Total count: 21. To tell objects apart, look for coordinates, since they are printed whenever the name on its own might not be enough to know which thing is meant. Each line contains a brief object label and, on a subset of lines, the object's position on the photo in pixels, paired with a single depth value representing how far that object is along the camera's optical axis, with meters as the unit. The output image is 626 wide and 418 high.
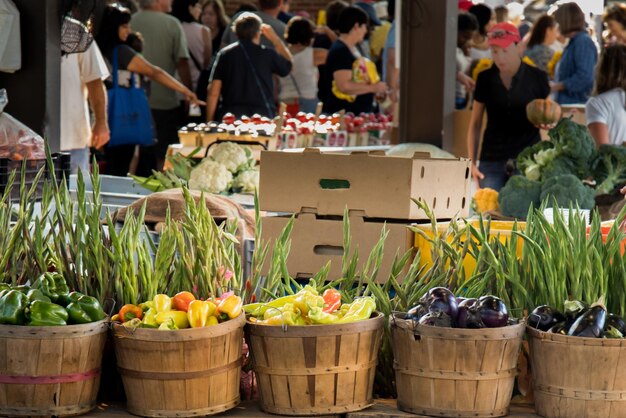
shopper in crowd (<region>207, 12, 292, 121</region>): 11.99
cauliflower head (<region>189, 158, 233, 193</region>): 8.04
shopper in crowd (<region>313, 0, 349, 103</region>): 15.15
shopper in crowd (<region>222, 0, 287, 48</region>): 13.70
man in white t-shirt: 9.69
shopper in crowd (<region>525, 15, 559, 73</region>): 13.92
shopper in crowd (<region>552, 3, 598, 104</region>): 13.08
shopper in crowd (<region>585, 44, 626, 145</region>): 9.01
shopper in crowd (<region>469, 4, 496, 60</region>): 14.76
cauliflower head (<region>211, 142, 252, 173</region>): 8.31
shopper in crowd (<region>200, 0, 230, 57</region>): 14.98
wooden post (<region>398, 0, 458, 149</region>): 9.31
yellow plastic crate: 5.13
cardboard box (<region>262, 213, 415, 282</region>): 5.40
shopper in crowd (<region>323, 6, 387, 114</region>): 13.05
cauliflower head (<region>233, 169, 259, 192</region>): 8.25
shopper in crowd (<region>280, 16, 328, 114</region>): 13.85
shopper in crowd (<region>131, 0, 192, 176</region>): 12.73
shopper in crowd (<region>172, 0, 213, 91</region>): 13.98
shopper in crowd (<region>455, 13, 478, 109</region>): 13.28
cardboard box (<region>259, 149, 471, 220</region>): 5.42
